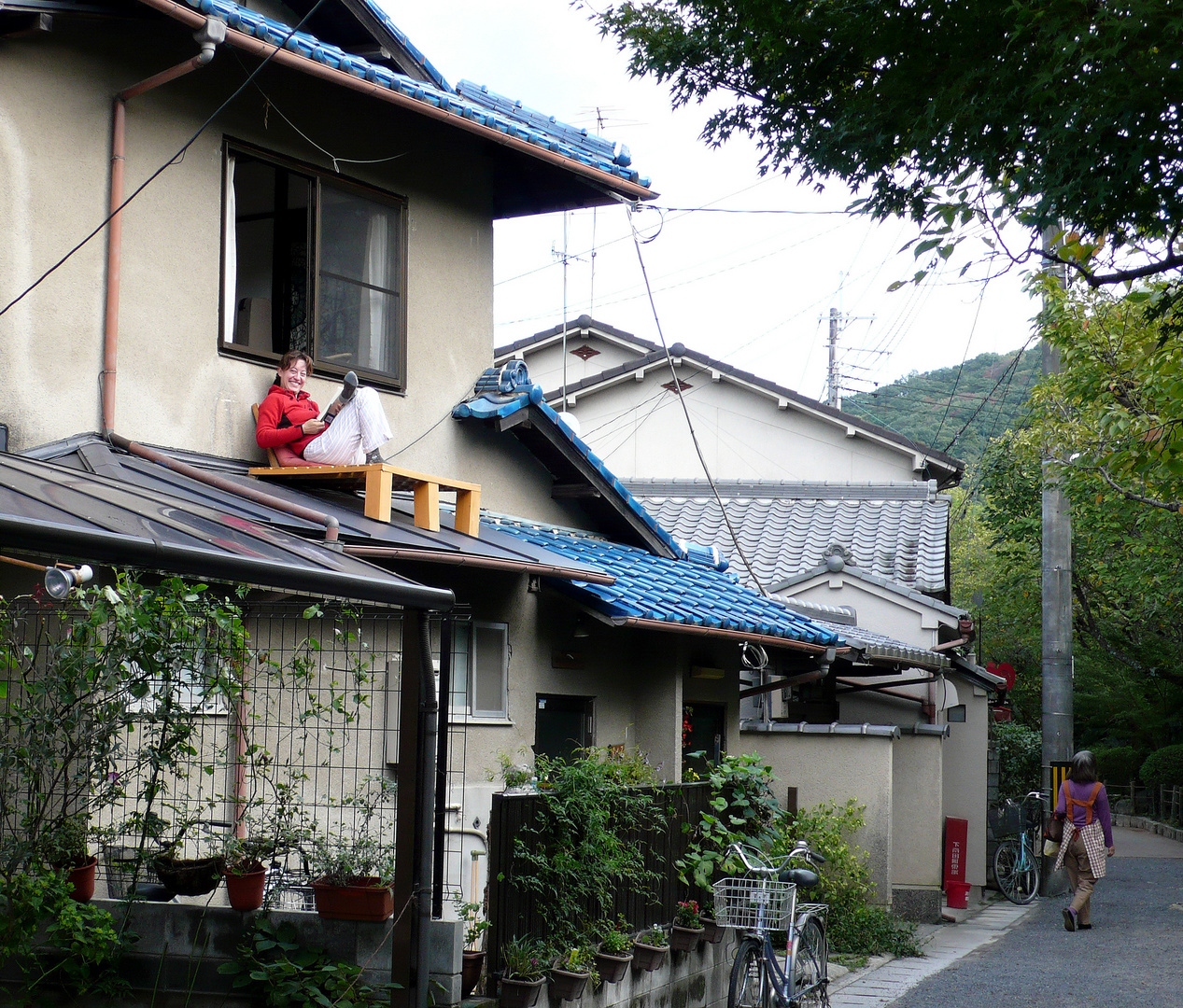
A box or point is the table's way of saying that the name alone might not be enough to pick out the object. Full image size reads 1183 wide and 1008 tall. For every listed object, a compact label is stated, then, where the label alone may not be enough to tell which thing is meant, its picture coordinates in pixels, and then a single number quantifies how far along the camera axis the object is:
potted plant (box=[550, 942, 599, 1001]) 7.39
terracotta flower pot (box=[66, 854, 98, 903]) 6.45
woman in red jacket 8.72
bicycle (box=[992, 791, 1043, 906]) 18.16
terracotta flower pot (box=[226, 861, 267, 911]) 6.47
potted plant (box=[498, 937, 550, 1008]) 6.99
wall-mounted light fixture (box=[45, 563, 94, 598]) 4.71
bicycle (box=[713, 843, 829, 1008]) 8.80
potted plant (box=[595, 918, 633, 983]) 7.92
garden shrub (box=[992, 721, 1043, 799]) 25.30
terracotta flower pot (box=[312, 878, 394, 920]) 6.41
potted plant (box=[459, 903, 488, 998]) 6.86
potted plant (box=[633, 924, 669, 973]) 8.45
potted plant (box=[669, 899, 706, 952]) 9.10
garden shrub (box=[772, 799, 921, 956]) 13.14
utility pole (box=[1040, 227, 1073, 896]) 19.39
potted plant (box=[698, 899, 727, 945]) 9.61
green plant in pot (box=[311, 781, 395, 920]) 6.42
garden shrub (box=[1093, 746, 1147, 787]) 34.93
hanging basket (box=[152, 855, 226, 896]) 6.58
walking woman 15.06
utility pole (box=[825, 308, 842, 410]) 43.12
